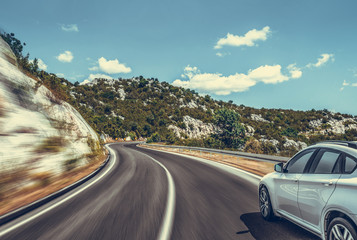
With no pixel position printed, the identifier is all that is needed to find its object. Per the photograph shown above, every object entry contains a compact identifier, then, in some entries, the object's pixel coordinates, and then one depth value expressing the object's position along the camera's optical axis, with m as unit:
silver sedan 2.75
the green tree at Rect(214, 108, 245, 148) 54.49
